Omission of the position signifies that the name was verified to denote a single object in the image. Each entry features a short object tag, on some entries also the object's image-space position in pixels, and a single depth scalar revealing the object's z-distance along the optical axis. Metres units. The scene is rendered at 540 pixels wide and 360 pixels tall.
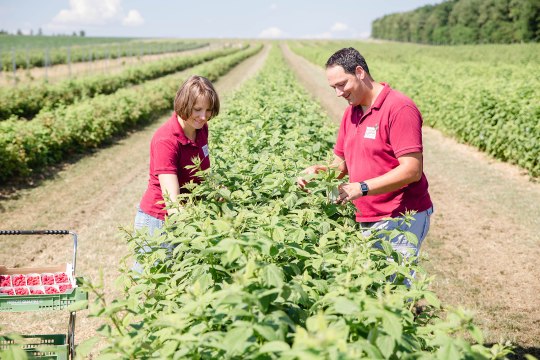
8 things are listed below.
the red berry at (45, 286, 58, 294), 2.99
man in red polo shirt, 2.96
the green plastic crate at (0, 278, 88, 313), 2.75
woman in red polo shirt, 3.11
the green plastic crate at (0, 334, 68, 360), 2.64
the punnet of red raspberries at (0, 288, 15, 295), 3.05
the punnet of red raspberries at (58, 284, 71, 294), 3.03
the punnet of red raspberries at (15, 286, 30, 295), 3.02
